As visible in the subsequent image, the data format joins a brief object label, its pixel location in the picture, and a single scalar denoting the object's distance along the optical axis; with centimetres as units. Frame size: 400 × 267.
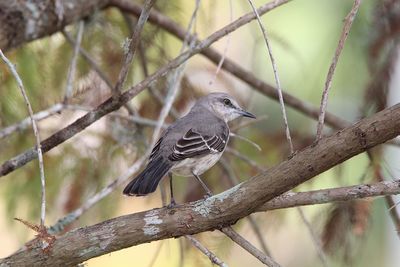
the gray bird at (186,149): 795
